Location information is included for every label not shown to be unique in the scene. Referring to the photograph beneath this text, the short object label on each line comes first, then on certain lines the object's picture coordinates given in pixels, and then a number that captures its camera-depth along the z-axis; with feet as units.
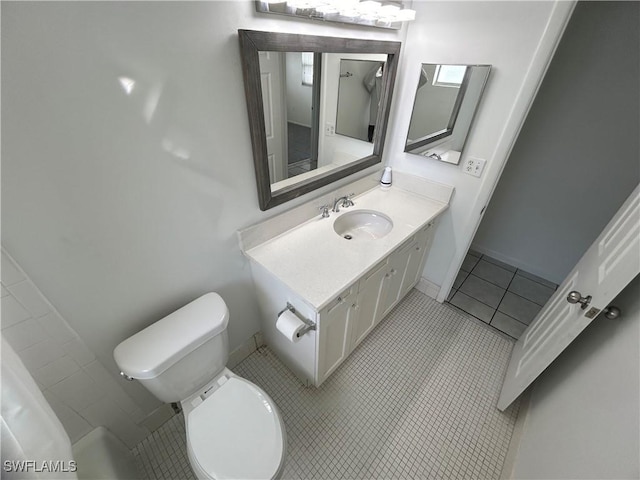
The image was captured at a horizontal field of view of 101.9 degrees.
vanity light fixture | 3.16
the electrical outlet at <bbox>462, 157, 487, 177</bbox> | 5.21
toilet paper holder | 3.85
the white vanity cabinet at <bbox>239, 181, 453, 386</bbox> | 3.87
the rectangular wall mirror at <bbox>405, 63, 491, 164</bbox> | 4.80
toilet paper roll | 3.78
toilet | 3.14
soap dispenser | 6.24
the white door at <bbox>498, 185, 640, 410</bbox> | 2.90
